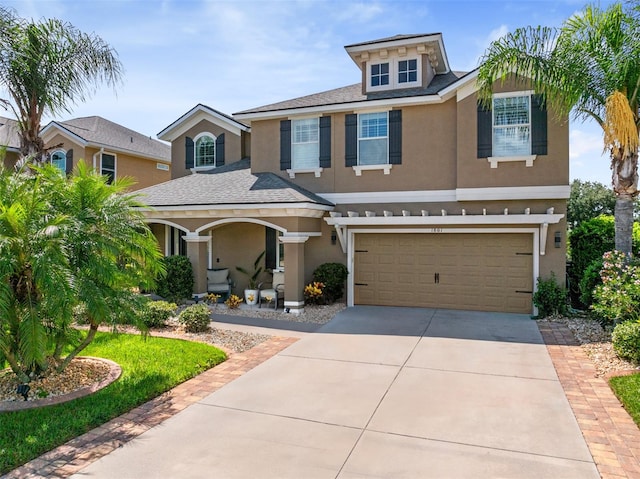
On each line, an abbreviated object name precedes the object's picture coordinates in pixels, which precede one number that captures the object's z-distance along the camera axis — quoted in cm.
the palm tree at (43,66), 995
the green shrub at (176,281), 1248
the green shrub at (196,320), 949
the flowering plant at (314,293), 1217
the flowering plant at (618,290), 809
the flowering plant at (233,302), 1240
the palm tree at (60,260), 538
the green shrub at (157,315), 991
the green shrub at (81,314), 619
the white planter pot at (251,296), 1273
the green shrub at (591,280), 1018
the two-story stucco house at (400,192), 1135
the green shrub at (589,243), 1134
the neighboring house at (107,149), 1914
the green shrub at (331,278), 1243
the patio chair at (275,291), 1241
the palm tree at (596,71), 858
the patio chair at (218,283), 1352
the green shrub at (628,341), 704
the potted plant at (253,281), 1274
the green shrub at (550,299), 1083
